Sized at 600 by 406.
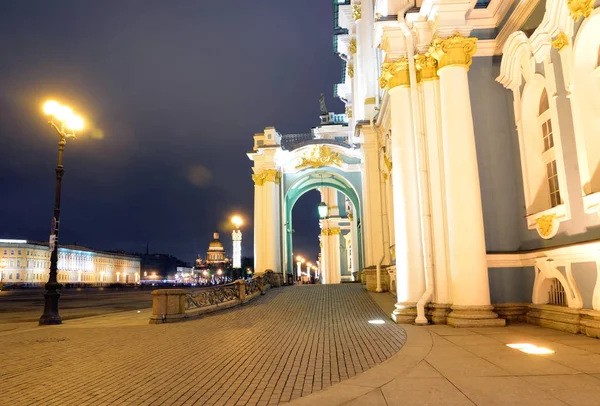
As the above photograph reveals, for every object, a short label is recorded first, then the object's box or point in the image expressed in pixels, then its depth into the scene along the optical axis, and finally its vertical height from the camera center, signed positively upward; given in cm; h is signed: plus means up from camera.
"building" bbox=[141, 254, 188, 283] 19466 +366
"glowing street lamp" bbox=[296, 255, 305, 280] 7045 +198
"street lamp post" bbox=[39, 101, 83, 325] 1449 +333
